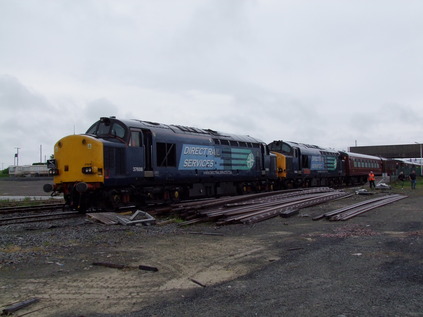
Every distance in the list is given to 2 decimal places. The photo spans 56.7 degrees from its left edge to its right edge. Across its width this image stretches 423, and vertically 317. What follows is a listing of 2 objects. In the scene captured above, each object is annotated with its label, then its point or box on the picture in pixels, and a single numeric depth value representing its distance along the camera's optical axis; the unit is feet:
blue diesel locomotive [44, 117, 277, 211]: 44.65
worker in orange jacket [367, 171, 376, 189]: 93.99
